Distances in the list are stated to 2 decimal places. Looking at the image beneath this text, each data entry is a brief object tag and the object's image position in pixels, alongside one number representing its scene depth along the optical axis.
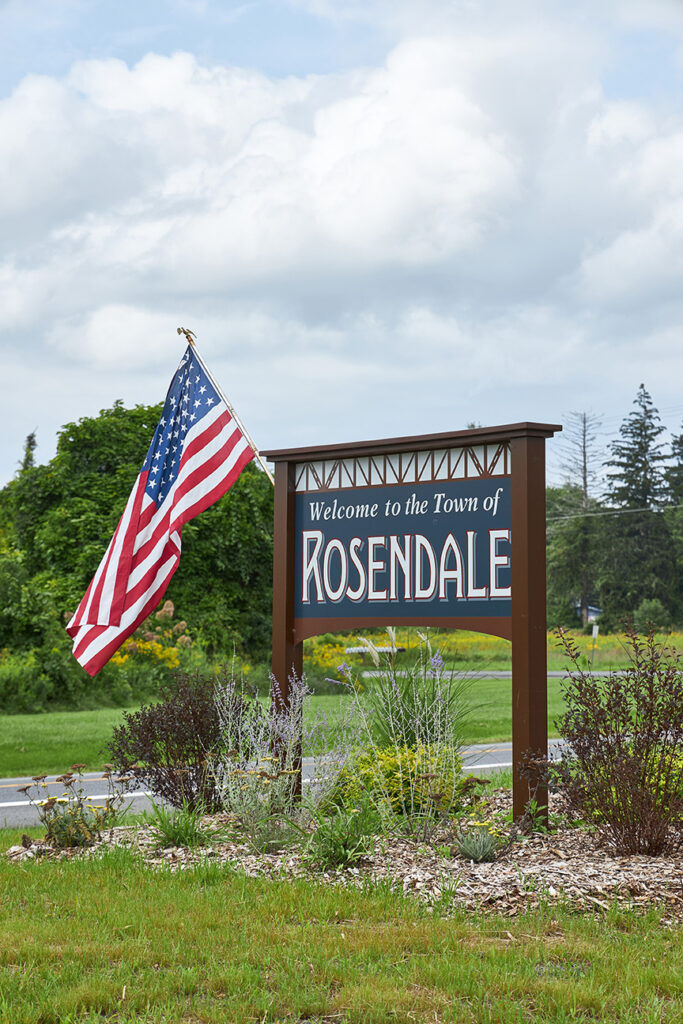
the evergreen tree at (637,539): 48.16
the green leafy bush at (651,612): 39.28
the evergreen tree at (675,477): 51.94
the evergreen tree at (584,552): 50.69
